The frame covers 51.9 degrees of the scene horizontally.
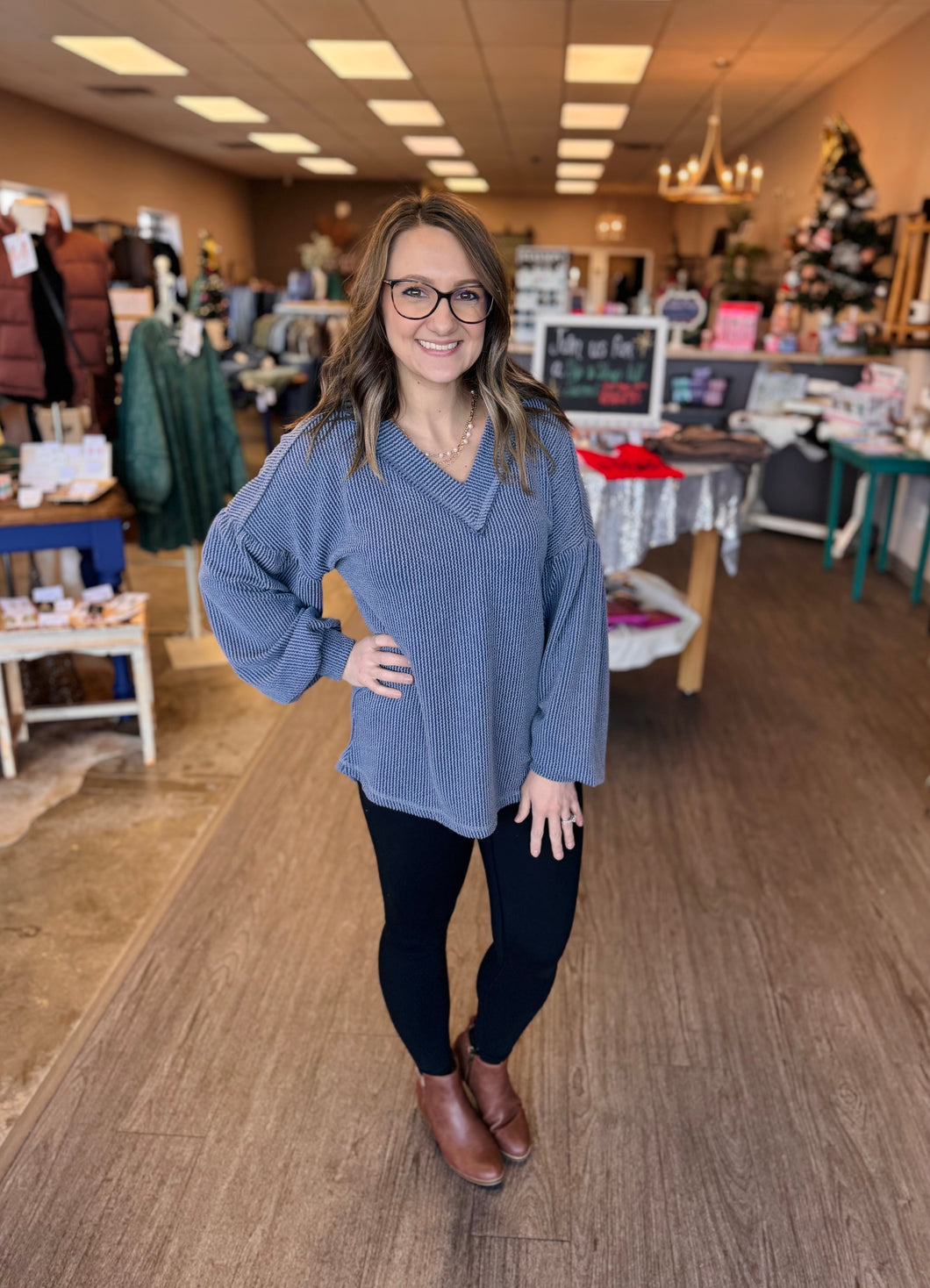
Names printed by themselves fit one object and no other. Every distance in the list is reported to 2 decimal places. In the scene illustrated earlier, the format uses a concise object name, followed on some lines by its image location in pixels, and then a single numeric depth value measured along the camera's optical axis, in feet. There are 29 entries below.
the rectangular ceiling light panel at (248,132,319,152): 35.73
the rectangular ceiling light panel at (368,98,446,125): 27.96
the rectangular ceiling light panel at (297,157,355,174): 43.09
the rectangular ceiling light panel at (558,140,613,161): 35.04
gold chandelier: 21.85
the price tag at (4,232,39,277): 9.44
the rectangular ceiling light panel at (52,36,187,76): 21.75
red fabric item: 9.04
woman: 3.89
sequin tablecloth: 9.17
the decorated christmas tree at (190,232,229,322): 20.43
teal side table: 14.25
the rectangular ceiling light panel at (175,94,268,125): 28.22
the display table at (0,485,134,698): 8.95
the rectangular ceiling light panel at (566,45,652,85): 21.07
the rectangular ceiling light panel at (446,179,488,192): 51.62
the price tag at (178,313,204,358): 11.12
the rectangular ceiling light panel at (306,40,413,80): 21.12
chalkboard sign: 10.59
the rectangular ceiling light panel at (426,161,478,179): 43.74
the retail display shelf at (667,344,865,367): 18.92
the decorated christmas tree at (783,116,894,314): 17.98
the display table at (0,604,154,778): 8.93
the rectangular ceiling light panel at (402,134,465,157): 35.22
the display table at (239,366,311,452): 24.50
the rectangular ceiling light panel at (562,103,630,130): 27.76
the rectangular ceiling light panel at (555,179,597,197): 49.67
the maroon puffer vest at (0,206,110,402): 9.84
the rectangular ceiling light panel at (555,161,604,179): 41.73
